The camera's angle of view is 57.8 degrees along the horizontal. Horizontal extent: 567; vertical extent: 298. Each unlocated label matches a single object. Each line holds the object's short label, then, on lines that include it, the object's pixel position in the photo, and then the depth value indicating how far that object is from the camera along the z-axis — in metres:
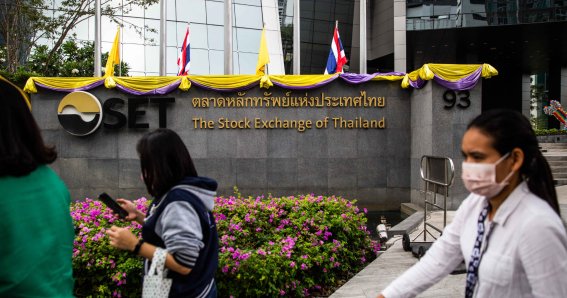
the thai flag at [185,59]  15.70
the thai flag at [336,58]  15.16
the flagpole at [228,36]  16.08
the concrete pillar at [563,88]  40.69
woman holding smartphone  2.42
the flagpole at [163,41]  16.59
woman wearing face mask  1.75
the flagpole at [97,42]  15.55
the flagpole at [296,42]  17.64
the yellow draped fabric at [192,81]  13.48
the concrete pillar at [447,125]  12.15
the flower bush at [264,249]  5.06
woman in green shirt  1.76
